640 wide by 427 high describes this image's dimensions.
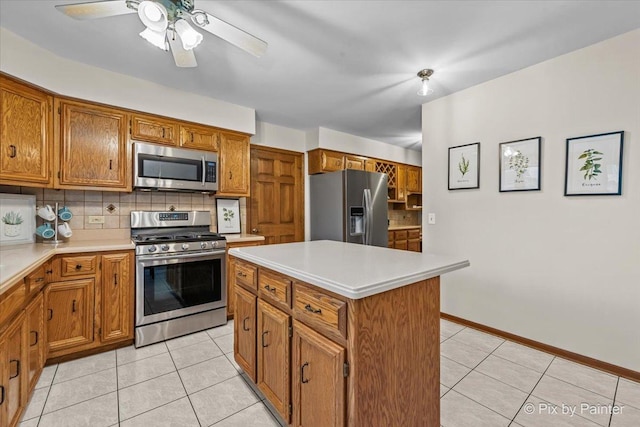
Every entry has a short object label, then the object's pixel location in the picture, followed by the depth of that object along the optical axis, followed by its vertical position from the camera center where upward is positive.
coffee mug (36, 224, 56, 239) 2.33 -0.20
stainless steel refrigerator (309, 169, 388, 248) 3.82 +0.03
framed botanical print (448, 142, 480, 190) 2.78 +0.45
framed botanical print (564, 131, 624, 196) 2.01 +0.34
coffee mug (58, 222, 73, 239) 2.42 -0.20
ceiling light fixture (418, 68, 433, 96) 2.49 +1.22
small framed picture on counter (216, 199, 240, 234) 3.43 -0.08
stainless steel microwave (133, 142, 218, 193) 2.65 +0.40
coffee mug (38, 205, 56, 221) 2.36 -0.05
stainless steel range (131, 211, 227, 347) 2.44 -0.66
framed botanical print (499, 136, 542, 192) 2.38 +0.40
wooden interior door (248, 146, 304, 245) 3.86 +0.20
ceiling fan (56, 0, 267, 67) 1.34 +0.98
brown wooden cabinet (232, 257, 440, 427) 1.09 -0.65
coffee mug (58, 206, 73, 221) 2.43 -0.06
